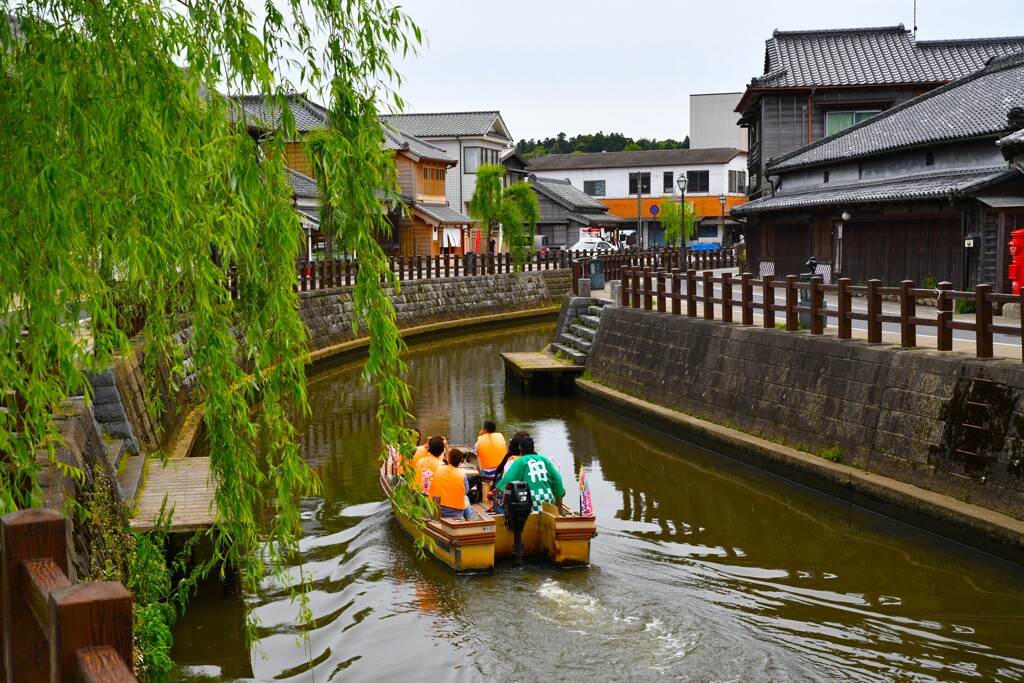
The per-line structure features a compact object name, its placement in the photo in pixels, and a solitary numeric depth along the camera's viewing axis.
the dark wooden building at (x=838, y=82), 40.78
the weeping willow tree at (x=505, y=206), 52.91
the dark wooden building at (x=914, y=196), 22.78
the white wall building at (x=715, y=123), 92.50
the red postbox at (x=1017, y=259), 20.12
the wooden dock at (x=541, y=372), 26.06
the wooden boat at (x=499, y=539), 12.34
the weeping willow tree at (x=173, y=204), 6.20
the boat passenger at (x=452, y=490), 12.86
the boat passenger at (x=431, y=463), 13.29
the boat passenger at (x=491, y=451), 15.03
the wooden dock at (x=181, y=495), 10.90
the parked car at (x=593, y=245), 62.50
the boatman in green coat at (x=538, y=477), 12.97
